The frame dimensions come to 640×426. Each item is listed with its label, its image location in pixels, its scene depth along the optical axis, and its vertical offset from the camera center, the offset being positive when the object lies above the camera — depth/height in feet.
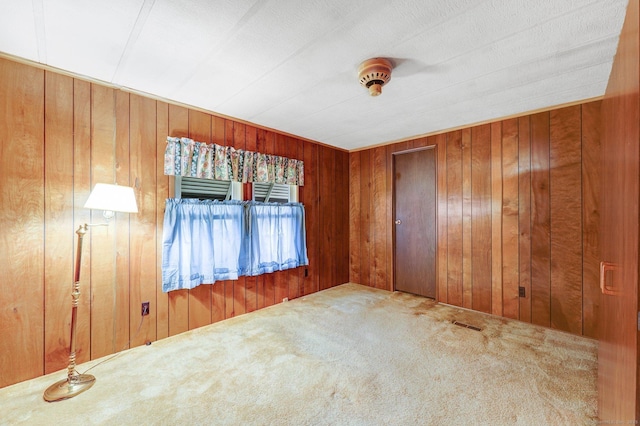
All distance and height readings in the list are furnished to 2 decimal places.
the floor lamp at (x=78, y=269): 5.58 -1.26
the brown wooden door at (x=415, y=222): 11.66 -0.38
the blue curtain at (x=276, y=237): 9.91 -0.98
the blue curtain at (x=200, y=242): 7.93 -0.96
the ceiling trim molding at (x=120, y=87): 5.90 +3.62
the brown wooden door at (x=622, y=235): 2.69 -0.28
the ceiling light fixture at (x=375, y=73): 5.83 +3.35
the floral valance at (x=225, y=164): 8.09 +1.89
